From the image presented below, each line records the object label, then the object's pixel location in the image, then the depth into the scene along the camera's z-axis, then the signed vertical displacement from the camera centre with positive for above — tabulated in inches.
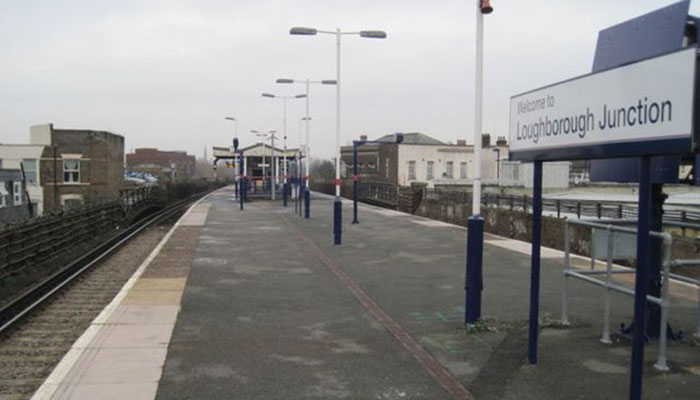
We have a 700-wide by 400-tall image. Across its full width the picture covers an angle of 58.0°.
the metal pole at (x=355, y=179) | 896.3 -15.7
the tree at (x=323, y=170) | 3631.9 -8.6
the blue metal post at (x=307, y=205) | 1055.6 -61.1
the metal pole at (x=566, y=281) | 307.2 -53.4
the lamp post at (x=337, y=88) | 677.9 +98.1
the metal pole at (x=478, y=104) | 307.9 +33.4
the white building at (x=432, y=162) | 2559.1 +30.5
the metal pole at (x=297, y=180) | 1311.8 -27.1
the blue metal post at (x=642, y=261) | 169.5 -24.1
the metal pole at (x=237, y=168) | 1689.5 -0.7
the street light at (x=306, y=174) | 1057.5 -10.9
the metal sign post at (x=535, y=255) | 246.2 -32.8
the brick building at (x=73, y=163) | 1812.3 +10.0
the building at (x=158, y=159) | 5403.5 +69.9
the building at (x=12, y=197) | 815.7 -45.1
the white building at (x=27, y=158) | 1787.6 +21.7
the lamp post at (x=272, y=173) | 1736.0 -15.4
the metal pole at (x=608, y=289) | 277.6 -52.0
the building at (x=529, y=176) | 1741.6 -15.2
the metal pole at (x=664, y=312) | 236.8 -51.0
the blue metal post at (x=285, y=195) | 1474.0 -62.8
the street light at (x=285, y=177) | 1478.8 -21.3
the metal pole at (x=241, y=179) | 1315.2 -25.2
